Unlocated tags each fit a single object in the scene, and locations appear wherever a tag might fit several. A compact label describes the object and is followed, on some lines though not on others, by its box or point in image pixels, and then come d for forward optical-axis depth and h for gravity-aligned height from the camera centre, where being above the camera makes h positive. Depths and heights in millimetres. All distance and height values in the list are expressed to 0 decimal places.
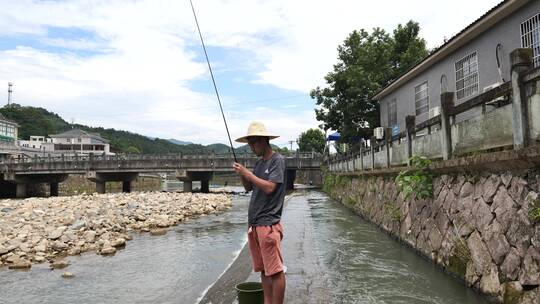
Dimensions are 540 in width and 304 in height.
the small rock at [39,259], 10365 -1936
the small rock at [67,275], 8891 -2027
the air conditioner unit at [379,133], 18938 +2018
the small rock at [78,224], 13617 -1459
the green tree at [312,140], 77894 +7073
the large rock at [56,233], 12252 -1572
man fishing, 4246 -333
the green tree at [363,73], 30188 +7678
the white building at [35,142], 85425 +8602
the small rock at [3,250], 10750 -1761
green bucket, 4598 -1319
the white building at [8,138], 65875 +7990
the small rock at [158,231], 14877 -1891
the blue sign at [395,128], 21642 +2443
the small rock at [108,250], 11286 -1924
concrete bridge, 43500 +1543
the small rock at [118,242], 12234 -1857
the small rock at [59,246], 11508 -1800
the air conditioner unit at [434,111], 15672 +2437
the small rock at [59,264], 9789 -1984
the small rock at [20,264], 9781 -1952
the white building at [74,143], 88875 +8316
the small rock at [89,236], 12461 -1690
